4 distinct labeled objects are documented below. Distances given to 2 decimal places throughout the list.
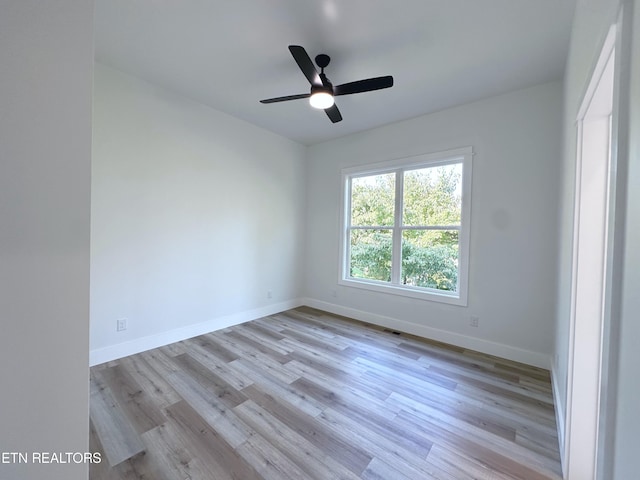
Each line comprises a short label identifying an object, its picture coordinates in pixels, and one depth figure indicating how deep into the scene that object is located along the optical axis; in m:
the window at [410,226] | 3.17
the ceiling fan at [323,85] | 1.92
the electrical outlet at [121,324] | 2.64
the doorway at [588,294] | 1.39
